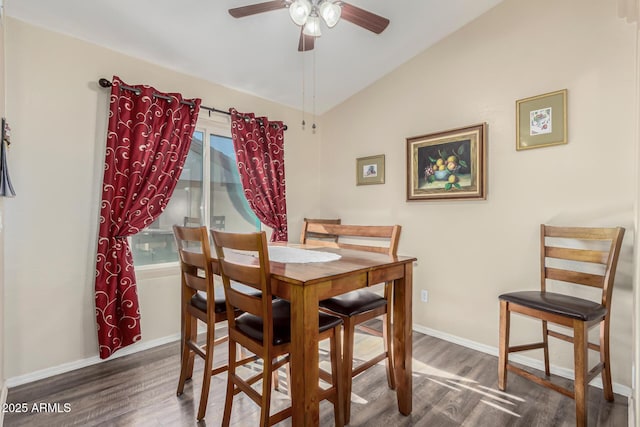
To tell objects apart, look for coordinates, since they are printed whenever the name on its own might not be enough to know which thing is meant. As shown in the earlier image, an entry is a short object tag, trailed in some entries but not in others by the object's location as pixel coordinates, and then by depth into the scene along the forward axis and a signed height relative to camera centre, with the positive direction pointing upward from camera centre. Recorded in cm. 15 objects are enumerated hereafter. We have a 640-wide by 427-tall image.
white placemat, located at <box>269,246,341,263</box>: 176 -21
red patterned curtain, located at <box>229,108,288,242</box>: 317 +57
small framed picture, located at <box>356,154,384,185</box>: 334 +56
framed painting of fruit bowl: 261 +51
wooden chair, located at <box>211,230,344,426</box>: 138 -51
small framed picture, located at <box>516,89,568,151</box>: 222 +75
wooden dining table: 132 -38
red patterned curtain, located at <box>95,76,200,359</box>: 231 +22
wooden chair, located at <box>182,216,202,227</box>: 298 -1
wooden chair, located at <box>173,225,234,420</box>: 170 -50
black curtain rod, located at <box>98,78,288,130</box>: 232 +100
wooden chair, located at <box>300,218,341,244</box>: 268 -10
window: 280 +21
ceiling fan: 172 +120
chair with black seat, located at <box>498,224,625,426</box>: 167 -46
